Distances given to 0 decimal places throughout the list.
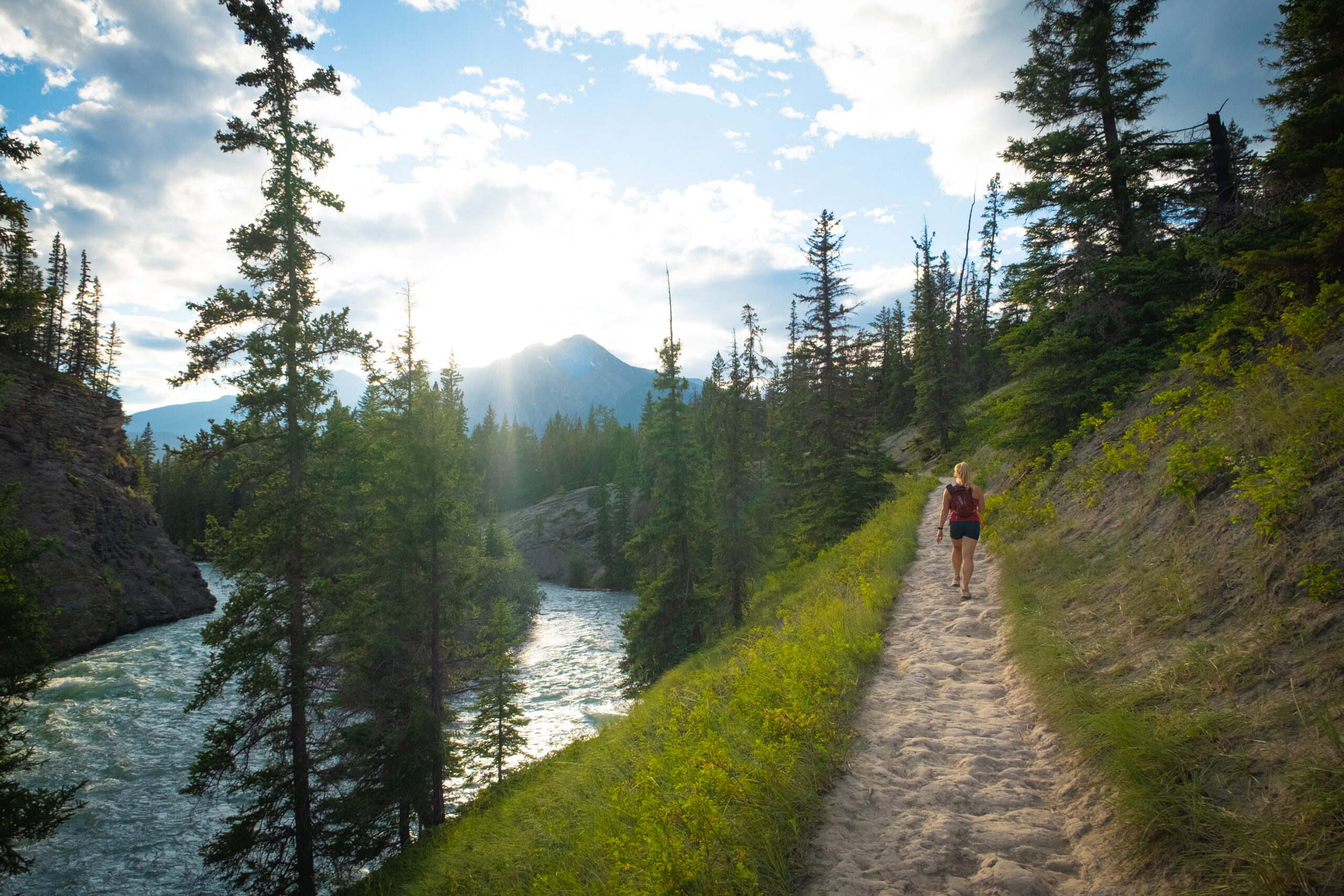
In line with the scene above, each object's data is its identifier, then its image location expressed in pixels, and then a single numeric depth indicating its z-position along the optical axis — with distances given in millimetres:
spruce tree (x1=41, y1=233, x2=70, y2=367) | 52844
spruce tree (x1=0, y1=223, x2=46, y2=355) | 9469
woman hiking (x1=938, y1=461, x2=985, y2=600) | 9641
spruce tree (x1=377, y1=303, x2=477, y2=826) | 16344
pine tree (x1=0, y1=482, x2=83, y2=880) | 9734
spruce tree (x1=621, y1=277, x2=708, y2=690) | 24781
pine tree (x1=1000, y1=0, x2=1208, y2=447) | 11914
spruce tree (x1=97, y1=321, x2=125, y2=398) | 61469
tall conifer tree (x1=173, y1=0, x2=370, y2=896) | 11875
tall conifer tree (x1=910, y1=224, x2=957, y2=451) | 32969
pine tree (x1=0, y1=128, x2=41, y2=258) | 8891
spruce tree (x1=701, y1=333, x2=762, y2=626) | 25203
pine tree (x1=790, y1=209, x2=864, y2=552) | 23094
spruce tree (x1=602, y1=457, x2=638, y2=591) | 55938
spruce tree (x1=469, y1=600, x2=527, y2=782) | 18281
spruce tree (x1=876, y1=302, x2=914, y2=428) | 50625
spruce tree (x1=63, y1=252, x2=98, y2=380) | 54969
